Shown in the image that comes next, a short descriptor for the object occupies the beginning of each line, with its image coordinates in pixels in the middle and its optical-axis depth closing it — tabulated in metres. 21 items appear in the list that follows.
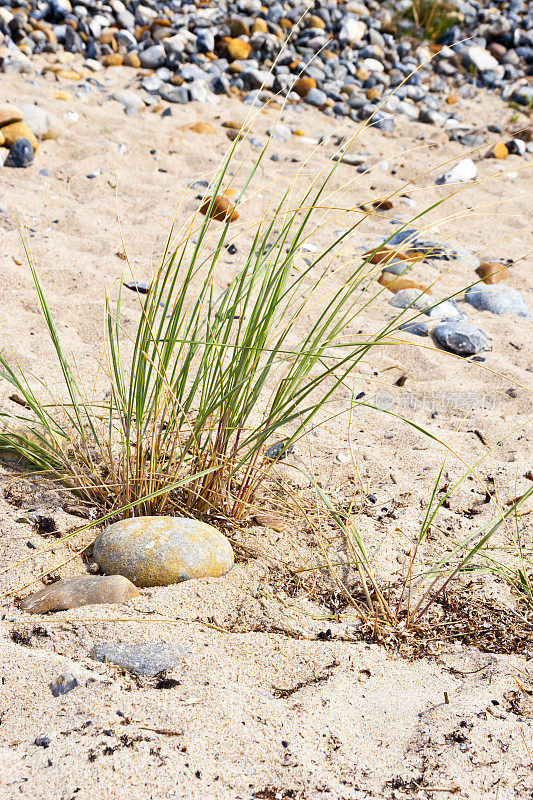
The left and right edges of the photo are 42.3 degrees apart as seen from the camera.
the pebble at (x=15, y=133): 3.72
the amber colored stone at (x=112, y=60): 5.35
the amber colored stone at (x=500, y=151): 4.75
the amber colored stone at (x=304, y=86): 5.53
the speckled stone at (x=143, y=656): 1.30
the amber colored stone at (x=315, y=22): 6.48
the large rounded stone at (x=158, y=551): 1.52
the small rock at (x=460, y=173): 4.28
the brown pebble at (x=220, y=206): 3.17
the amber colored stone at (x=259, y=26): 6.16
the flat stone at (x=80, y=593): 1.41
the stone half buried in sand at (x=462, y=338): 2.75
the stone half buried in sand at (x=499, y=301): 3.08
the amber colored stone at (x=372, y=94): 5.68
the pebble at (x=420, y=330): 2.91
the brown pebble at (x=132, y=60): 5.38
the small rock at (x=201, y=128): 4.54
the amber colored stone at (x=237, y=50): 5.76
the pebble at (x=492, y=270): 3.33
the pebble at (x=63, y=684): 1.23
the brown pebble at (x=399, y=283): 3.11
